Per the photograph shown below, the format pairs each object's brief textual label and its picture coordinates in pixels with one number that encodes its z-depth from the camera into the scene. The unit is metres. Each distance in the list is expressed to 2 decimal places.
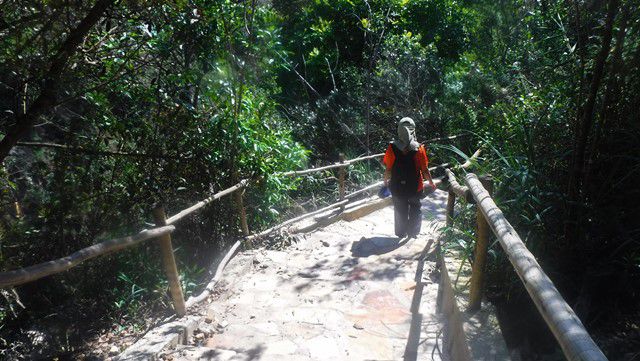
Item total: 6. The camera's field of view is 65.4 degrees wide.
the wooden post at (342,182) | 8.12
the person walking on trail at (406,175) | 5.84
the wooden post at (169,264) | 3.84
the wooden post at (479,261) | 3.08
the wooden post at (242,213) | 5.74
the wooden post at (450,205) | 4.63
